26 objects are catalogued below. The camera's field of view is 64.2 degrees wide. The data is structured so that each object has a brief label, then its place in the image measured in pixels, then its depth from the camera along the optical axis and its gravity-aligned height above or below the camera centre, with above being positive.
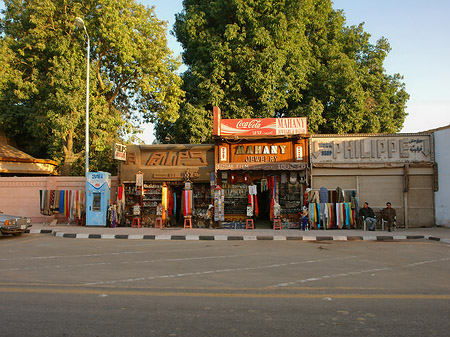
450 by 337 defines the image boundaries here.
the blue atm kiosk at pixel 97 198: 18.11 -0.17
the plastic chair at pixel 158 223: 18.04 -1.46
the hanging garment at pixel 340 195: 17.54 -0.05
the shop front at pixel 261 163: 17.86 +1.54
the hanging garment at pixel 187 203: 18.03 -0.43
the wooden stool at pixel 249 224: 17.41 -1.46
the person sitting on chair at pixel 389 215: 16.25 -0.97
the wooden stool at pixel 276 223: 17.12 -1.41
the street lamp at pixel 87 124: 18.91 +3.79
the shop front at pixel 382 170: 17.91 +1.20
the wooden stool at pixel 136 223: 18.14 -1.45
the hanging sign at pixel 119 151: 17.95 +2.18
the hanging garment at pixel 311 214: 17.15 -0.96
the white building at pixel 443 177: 17.30 +0.82
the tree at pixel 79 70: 20.78 +7.71
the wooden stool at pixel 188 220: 17.88 -1.29
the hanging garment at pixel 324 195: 17.64 -0.05
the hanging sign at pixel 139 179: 18.53 +0.80
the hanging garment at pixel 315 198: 17.53 -0.20
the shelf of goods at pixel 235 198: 18.45 -0.20
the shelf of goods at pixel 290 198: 18.06 -0.20
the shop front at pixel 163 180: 18.58 +0.74
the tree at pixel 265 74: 23.41 +8.16
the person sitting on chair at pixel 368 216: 16.38 -1.02
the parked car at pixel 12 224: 13.63 -1.14
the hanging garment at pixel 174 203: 19.27 -0.49
